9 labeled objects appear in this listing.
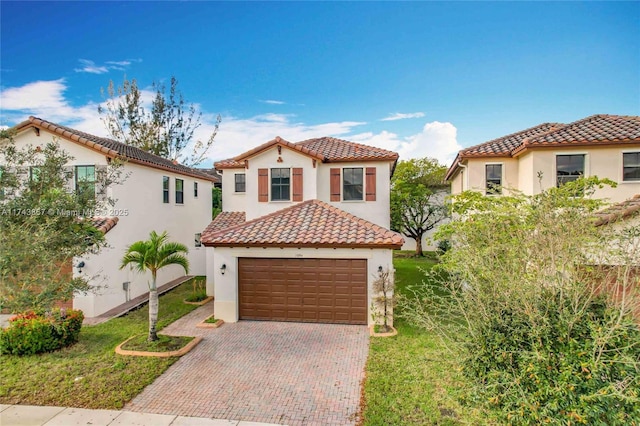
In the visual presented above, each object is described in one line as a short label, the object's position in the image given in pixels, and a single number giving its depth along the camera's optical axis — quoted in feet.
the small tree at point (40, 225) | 20.33
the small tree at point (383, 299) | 39.24
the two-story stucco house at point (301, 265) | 41.19
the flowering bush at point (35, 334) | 31.89
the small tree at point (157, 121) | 112.78
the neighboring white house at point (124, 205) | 46.01
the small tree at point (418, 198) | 92.84
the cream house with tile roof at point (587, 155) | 46.34
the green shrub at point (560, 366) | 14.69
